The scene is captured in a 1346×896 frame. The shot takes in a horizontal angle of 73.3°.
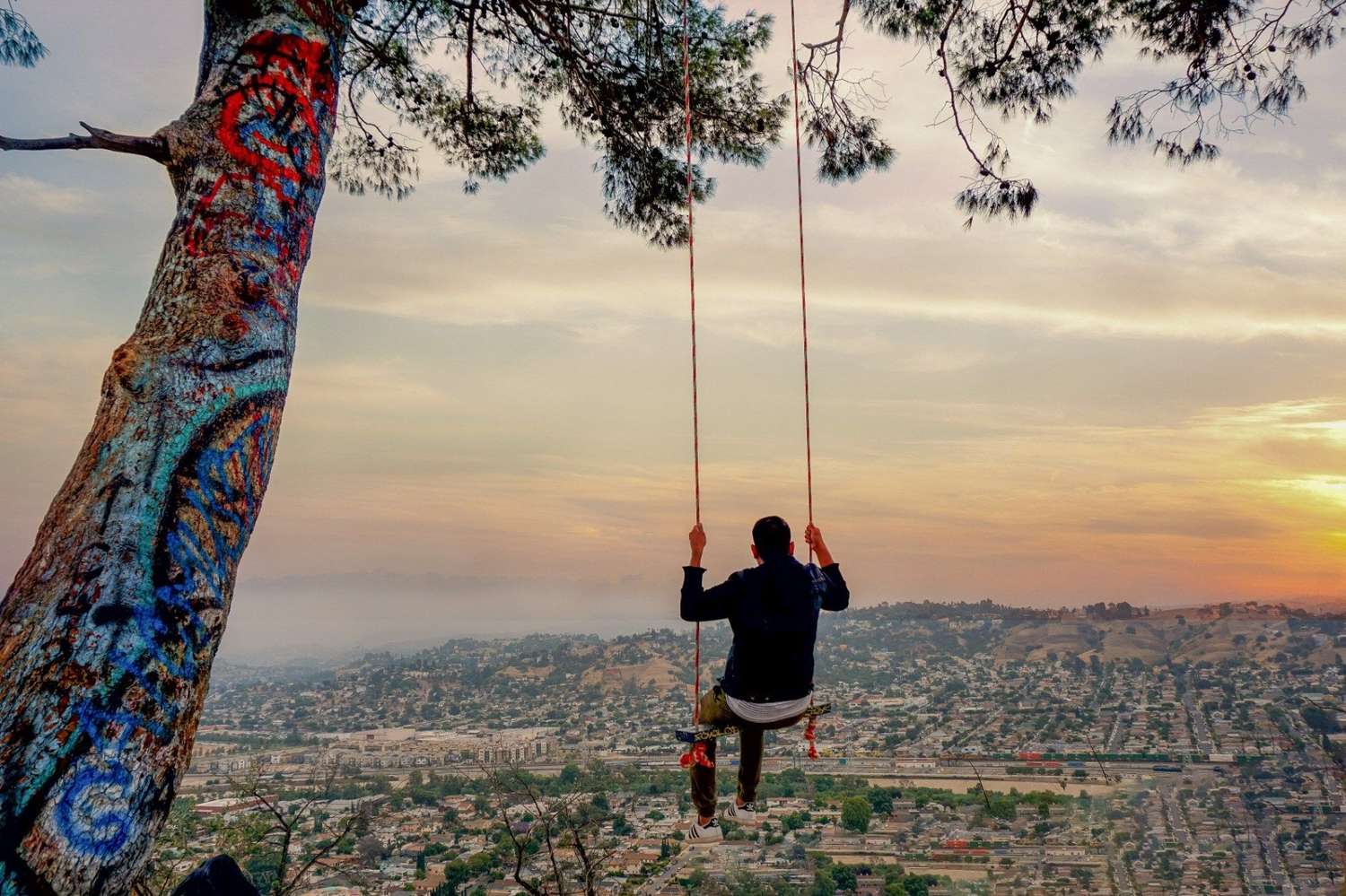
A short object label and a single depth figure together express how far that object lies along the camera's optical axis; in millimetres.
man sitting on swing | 3785
